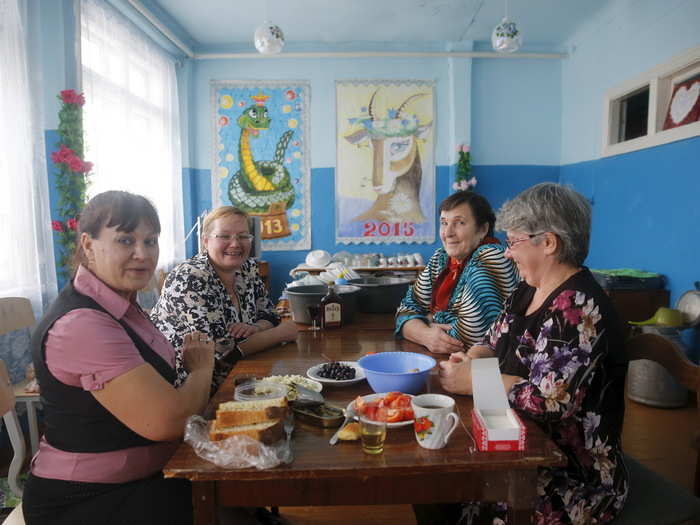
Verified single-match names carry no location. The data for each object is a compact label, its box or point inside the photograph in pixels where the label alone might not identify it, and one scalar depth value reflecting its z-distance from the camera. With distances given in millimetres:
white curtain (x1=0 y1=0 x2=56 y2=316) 2842
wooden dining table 919
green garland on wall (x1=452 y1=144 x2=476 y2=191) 5574
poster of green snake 5742
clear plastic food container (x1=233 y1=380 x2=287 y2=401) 1226
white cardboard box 967
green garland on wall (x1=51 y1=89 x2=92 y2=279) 3039
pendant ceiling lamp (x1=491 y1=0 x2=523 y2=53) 3998
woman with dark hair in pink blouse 1102
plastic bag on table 930
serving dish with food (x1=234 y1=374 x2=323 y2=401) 1242
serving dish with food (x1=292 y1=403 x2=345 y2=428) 1093
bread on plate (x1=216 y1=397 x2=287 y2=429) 1006
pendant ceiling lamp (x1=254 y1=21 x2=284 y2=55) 3990
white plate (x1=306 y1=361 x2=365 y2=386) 1342
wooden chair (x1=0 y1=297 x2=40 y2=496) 2408
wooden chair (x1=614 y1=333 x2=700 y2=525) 1256
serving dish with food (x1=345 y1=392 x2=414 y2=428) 1085
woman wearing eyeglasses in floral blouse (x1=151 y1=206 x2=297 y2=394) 1840
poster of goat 5730
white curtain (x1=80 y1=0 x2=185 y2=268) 3846
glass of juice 967
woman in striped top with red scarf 1813
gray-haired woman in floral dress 1125
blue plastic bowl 1250
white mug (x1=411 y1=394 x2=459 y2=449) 973
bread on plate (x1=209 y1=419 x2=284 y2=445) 960
